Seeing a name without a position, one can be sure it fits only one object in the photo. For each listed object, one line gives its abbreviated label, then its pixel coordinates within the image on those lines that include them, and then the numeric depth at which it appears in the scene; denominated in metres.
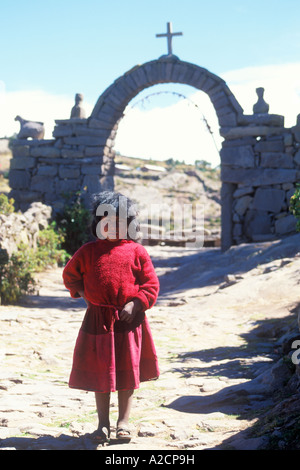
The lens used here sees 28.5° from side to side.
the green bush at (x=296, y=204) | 5.38
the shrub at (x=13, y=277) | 7.34
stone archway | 11.32
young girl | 3.20
